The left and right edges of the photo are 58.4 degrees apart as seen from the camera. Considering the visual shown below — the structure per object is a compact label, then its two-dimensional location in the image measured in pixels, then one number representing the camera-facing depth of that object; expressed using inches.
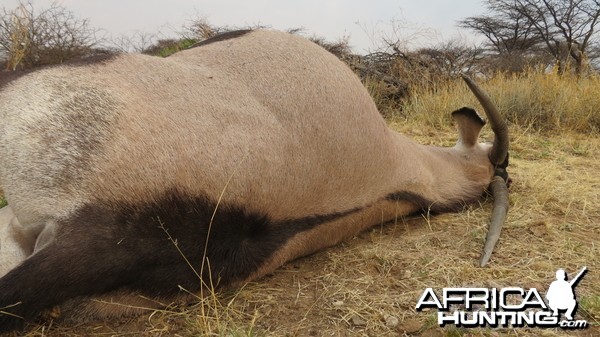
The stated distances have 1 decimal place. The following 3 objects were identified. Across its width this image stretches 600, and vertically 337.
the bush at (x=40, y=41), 234.4
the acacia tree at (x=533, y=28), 682.8
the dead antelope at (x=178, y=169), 63.6
